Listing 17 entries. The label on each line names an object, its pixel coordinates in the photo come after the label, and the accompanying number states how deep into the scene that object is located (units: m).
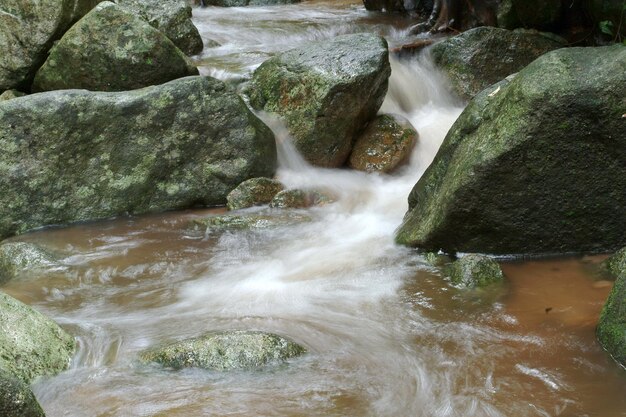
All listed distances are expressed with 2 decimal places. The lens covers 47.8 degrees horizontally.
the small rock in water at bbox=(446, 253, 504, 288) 4.71
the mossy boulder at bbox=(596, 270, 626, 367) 3.69
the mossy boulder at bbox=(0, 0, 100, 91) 7.90
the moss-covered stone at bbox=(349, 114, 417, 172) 7.75
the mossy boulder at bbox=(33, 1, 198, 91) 7.45
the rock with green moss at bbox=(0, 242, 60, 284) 5.43
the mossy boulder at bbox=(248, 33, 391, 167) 7.52
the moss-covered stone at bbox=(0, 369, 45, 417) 2.54
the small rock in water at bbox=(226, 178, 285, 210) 6.80
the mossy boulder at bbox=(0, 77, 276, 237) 6.54
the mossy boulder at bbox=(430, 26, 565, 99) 9.10
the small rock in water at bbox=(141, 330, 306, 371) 3.73
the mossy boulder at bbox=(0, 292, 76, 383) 3.57
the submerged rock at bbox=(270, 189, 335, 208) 6.73
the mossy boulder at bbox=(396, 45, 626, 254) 4.81
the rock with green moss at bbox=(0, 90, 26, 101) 7.79
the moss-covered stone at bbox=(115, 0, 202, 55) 9.53
